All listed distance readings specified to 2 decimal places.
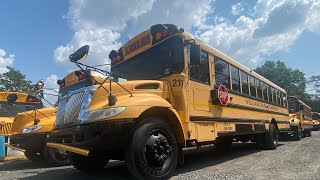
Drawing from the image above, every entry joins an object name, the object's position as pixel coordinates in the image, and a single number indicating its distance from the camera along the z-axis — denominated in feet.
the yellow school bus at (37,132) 16.72
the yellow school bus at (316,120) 82.05
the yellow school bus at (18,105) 23.54
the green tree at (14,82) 110.61
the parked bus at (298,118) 38.96
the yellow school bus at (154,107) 10.37
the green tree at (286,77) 151.73
